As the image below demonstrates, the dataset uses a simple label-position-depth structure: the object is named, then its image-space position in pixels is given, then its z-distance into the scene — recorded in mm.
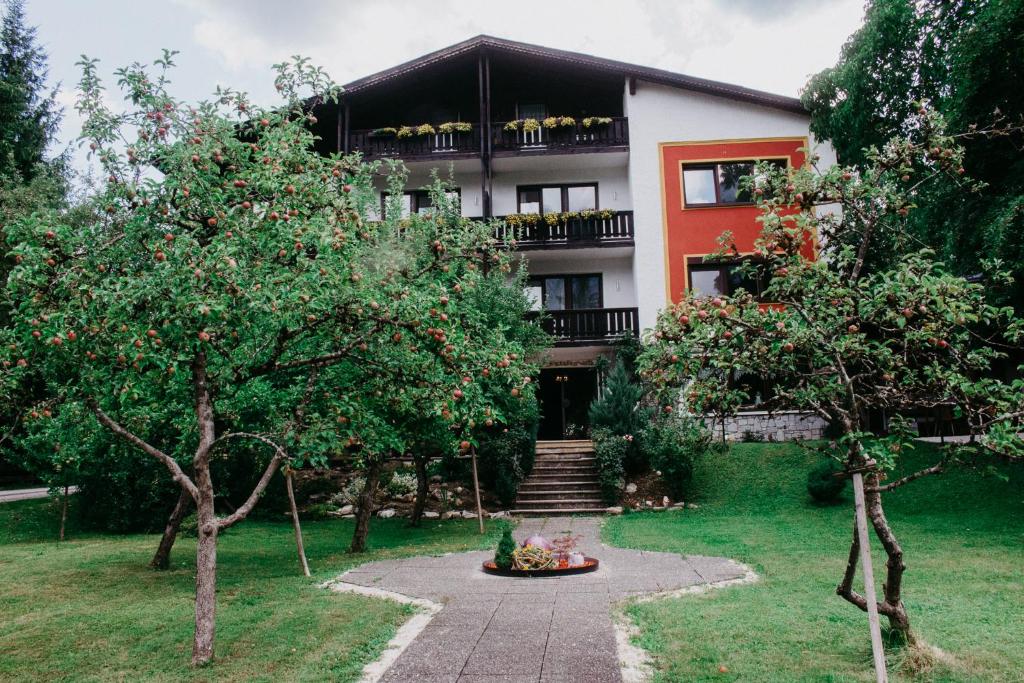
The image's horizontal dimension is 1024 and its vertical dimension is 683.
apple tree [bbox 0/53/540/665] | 5562
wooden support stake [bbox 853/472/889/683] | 4625
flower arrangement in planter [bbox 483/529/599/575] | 9414
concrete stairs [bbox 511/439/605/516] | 16469
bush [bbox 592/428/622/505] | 16625
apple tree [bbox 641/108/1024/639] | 4977
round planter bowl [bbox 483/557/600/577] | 9344
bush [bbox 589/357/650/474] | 17672
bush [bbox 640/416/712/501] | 16312
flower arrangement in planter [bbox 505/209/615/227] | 21328
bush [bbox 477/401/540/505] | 16547
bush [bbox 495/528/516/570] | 9555
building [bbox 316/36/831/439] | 21172
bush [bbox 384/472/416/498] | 17859
